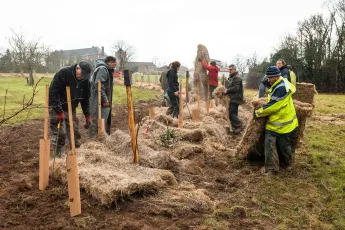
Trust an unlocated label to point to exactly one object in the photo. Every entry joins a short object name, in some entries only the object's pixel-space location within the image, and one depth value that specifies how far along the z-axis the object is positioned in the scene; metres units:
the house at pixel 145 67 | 80.94
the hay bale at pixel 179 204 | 3.74
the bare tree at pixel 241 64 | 51.56
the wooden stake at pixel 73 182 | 3.45
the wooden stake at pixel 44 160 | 4.14
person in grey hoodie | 6.39
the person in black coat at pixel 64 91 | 5.41
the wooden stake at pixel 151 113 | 8.57
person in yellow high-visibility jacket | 5.12
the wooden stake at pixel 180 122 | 7.50
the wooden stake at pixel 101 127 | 5.94
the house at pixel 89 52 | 76.22
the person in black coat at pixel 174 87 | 9.11
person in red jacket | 12.78
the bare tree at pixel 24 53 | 29.41
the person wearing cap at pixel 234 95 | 8.55
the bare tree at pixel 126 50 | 54.42
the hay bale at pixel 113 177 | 3.78
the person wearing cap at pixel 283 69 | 8.33
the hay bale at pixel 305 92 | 11.41
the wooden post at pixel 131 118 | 4.64
